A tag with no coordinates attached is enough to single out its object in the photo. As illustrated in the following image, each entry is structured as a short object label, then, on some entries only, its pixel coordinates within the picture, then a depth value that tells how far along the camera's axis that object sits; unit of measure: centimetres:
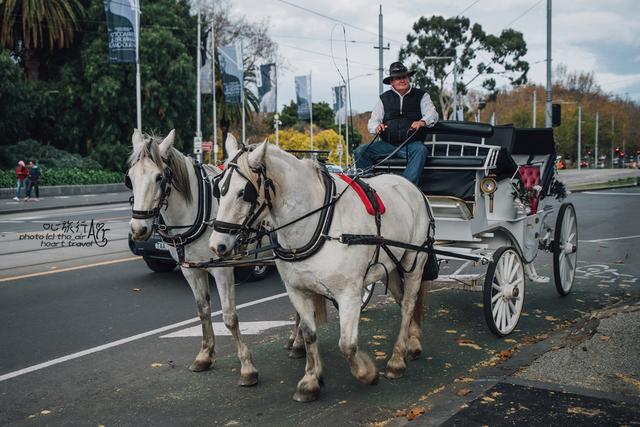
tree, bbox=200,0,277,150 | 4919
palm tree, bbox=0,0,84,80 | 3453
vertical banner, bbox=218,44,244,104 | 3572
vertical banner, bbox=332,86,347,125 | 3611
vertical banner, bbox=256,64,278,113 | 3912
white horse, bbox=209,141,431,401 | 436
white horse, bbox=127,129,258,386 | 513
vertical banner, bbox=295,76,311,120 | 4369
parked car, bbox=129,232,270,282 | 961
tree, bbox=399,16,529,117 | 5688
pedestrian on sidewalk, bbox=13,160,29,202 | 2869
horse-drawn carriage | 671
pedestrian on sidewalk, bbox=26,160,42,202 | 2942
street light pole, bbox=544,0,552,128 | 2752
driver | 671
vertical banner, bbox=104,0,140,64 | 2614
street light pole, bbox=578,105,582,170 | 8056
